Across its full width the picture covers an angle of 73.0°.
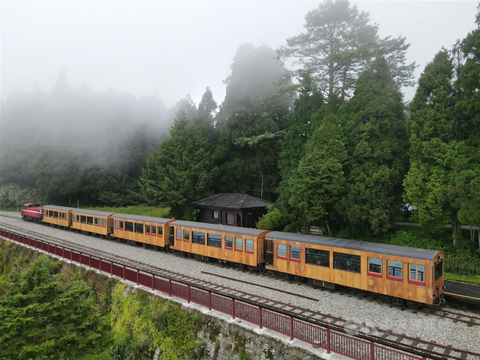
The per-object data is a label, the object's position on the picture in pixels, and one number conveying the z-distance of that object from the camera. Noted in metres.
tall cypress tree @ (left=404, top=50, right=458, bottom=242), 15.01
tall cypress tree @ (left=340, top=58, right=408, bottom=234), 16.83
